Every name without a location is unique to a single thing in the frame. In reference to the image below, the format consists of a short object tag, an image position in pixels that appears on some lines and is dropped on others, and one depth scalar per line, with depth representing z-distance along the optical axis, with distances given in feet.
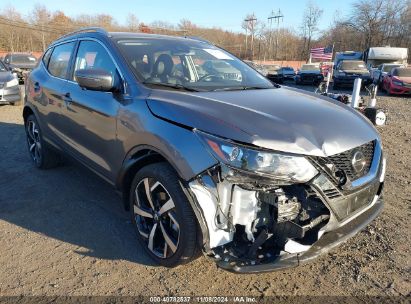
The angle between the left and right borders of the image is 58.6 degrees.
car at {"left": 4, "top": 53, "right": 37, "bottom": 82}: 62.54
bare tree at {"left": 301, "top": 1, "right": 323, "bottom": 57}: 254.00
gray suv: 7.35
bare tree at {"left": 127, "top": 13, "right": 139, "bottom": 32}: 245.24
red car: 56.70
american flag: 79.54
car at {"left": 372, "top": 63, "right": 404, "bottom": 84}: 69.77
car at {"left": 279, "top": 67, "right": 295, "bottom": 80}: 106.22
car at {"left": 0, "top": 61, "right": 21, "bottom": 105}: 33.99
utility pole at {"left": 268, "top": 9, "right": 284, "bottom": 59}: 213.87
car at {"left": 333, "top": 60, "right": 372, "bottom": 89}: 67.15
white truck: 87.24
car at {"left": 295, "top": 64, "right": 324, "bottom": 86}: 80.69
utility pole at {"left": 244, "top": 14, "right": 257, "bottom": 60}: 219.82
